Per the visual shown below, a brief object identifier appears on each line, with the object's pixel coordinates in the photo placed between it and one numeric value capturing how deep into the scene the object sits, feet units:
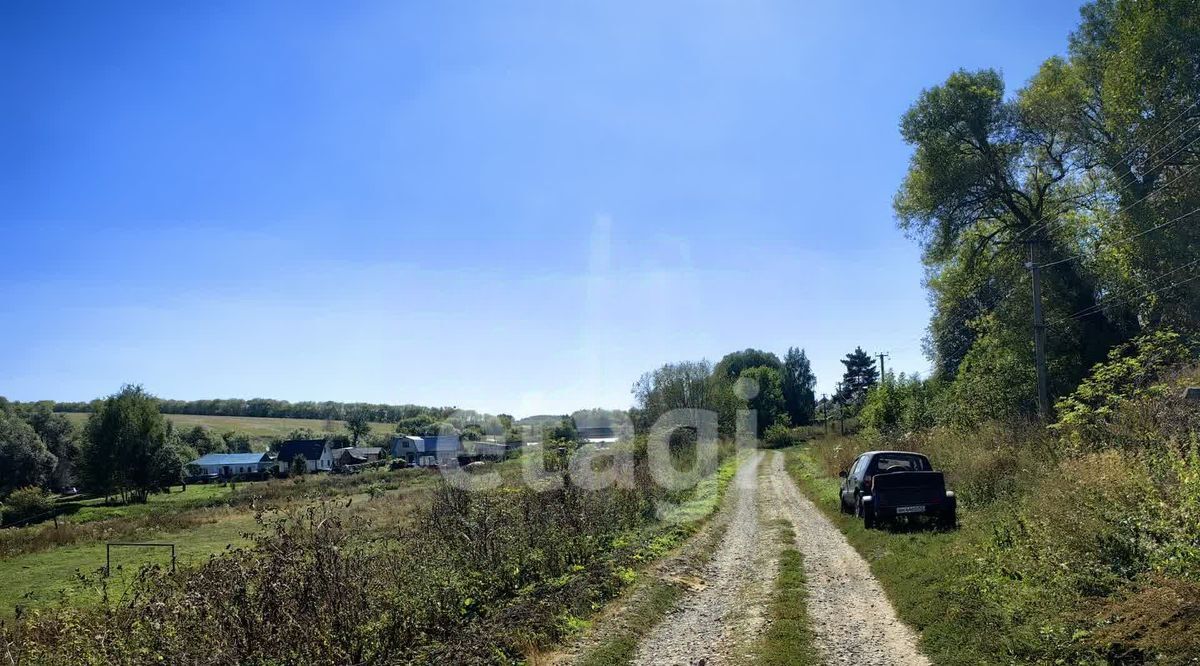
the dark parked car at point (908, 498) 44.86
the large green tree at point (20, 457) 209.87
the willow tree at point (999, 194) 81.25
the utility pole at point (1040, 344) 64.80
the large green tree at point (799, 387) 326.85
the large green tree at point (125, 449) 202.59
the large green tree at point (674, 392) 175.73
